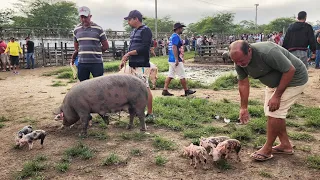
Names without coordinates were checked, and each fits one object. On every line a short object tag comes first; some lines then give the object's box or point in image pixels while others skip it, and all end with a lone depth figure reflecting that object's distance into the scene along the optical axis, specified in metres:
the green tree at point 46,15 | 45.84
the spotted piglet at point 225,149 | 4.08
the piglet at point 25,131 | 4.90
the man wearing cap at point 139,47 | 5.93
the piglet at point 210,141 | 4.37
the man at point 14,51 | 17.72
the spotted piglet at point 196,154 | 4.04
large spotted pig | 5.29
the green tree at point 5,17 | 37.44
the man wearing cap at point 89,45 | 5.70
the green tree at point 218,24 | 60.06
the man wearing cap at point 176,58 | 8.50
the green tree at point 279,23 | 68.44
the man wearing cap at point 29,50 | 18.98
